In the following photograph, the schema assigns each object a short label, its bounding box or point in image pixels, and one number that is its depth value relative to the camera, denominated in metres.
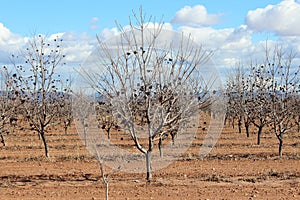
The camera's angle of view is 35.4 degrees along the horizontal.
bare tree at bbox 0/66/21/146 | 18.45
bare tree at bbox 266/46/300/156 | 18.98
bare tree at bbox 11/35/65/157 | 19.55
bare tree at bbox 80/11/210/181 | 12.58
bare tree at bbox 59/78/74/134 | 27.98
